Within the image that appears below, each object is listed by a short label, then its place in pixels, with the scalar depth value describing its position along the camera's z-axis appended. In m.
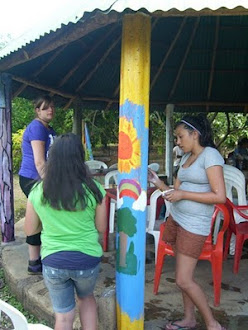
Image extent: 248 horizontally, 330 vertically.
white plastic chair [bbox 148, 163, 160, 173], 6.53
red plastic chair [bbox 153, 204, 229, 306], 3.01
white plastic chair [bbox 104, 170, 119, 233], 4.86
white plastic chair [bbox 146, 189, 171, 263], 3.78
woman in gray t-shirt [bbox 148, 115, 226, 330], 2.48
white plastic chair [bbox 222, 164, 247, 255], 4.27
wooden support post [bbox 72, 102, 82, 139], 7.40
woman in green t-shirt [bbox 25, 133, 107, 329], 2.12
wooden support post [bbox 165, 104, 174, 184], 8.62
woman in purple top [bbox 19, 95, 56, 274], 3.42
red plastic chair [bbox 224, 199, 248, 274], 3.64
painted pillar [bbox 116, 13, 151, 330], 2.52
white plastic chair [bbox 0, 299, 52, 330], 1.62
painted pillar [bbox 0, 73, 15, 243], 4.45
